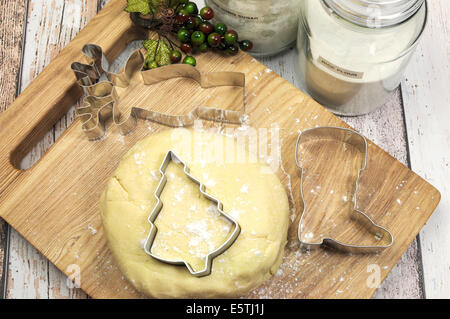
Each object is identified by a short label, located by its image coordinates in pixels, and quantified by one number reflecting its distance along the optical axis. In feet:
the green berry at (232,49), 2.26
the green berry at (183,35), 2.25
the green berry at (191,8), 2.23
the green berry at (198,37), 2.23
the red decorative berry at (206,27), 2.23
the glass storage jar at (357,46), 1.99
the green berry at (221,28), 2.22
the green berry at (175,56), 2.26
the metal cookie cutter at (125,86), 2.22
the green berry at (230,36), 2.22
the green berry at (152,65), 2.26
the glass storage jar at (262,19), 2.17
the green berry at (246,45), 2.26
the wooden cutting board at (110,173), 2.10
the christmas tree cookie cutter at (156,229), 1.97
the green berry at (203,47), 2.26
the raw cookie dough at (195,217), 2.00
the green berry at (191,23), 2.24
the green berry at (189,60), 2.26
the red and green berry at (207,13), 2.22
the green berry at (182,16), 2.23
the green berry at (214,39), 2.22
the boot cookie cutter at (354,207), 2.08
